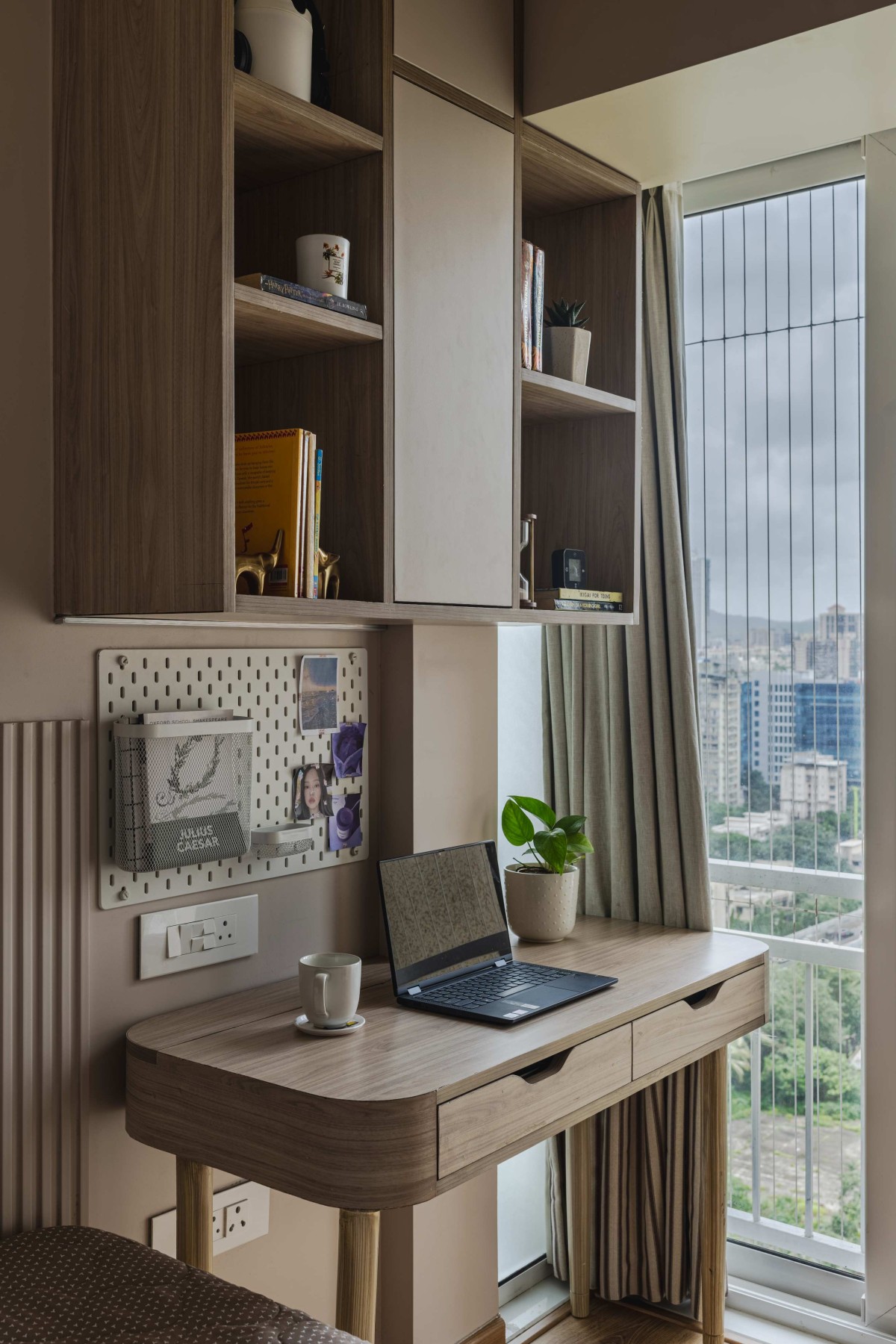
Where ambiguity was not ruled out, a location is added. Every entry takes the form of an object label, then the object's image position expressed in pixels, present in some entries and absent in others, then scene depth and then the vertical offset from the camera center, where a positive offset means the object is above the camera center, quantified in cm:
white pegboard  167 -10
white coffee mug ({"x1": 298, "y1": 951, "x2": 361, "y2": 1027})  162 -48
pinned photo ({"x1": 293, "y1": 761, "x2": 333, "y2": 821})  198 -24
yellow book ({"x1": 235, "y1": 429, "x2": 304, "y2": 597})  154 +22
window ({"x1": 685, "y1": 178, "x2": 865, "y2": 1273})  231 -1
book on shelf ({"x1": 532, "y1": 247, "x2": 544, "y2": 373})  204 +61
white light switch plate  173 -44
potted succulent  211 +57
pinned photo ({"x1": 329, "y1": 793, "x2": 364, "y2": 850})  206 -31
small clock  215 +16
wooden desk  139 -58
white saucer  163 -54
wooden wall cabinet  144 +48
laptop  177 -49
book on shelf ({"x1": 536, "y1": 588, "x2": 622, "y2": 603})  208 +11
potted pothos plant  214 -42
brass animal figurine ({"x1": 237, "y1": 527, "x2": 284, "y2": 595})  149 +12
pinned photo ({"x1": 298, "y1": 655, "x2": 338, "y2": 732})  198 -7
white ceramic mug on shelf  160 +55
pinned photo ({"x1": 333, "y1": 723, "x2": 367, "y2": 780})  206 -17
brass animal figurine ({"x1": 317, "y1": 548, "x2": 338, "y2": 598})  163 +11
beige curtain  236 -29
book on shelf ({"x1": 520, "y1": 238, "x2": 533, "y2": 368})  201 +62
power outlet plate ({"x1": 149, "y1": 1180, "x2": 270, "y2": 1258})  174 -89
